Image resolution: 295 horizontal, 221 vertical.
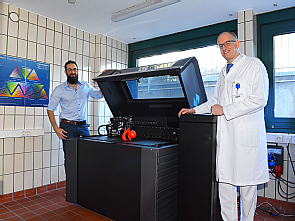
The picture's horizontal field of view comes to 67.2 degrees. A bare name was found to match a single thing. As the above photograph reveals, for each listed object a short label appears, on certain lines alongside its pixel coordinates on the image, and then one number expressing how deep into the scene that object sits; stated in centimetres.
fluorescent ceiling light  238
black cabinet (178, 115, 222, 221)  167
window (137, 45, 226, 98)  314
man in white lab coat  164
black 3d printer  179
